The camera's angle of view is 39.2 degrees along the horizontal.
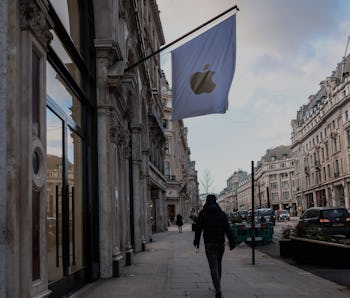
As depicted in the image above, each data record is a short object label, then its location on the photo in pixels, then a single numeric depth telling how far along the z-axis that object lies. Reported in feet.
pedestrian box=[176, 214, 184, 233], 128.11
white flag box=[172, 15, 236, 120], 37.93
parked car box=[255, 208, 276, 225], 128.01
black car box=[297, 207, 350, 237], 69.41
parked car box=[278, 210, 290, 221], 211.41
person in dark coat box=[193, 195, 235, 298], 28.59
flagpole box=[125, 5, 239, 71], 38.37
